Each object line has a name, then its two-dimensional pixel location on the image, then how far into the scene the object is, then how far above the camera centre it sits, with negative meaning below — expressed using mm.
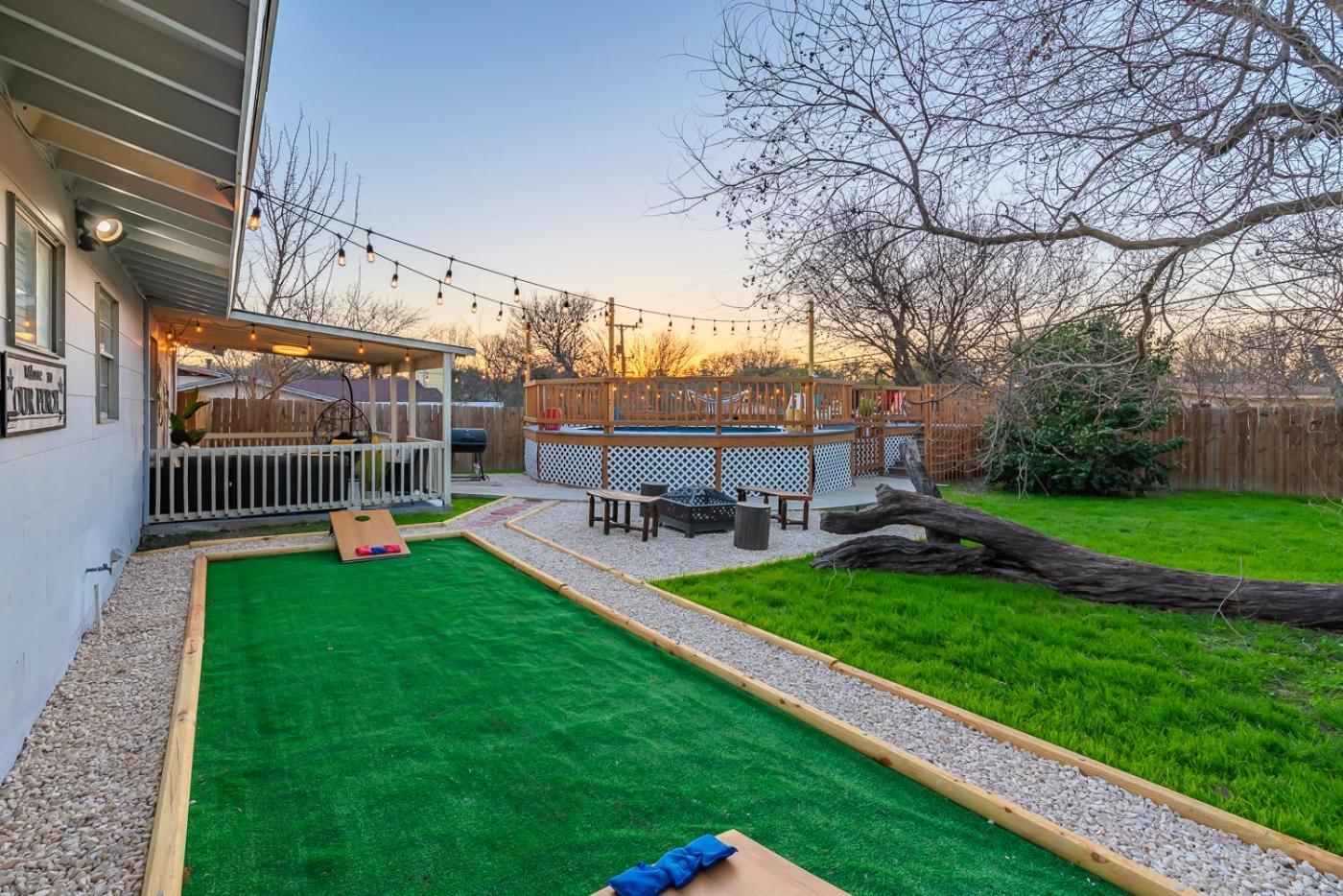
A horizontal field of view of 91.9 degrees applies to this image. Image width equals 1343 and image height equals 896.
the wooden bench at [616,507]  8000 -983
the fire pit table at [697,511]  8469 -1067
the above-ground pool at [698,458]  11438 -473
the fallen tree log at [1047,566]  4625 -1102
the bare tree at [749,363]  22719 +2895
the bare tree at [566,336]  30188 +4368
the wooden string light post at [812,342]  11386 +1715
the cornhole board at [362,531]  6555 -1115
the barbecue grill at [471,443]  13877 -327
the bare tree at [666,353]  30938 +3808
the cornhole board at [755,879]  1662 -1174
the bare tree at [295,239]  15312 +4758
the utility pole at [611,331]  12533 +1957
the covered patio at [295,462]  7820 -499
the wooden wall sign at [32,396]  2645 +117
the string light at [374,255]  8258 +2790
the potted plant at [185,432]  8453 -110
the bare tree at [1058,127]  3404 +1900
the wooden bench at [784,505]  8788 -994
